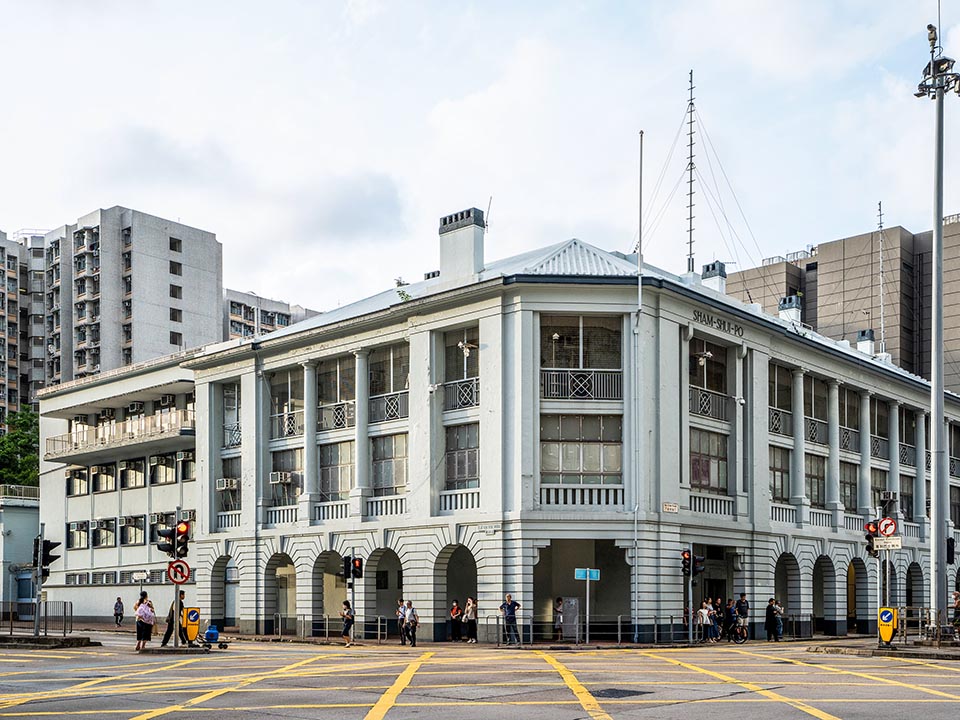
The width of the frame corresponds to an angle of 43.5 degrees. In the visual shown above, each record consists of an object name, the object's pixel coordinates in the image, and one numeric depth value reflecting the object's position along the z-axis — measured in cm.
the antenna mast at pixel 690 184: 5356
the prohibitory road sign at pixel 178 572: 3269
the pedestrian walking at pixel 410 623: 3950
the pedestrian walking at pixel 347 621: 4141
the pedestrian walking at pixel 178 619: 3384
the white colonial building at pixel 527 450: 4066
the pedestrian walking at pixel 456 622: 4131
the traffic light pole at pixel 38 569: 3781
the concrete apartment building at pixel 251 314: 11769
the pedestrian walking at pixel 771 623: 4450
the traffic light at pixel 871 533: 3197
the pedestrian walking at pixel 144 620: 3391
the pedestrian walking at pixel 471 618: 4059
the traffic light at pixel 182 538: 3259
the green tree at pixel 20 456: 8312
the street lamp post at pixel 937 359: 3116
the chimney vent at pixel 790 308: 5900
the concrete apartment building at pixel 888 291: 9094
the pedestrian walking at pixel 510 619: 3841
